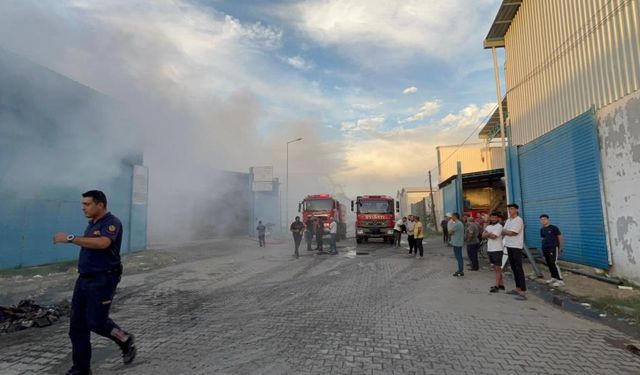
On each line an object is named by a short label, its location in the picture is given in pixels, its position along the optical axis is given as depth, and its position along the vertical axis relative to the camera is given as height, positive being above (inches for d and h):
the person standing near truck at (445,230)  629.0 -17.6
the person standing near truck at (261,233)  669.3 -19.9
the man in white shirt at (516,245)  228.1 -16.7
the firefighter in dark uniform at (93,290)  110.8 -20.3
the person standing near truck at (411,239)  479.2 -24.9
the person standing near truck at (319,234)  520.4 -17.6
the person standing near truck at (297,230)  484.4 -10.6
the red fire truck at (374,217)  633.0 +7.7
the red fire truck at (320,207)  631.2 +26.6
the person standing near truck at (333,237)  500.7 -21.3
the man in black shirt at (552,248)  262.7 -21.6
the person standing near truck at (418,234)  431.5 -16.3
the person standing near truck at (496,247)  240.1 -18.6
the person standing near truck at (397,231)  604.1 -17.2
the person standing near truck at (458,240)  303.9 -17.2
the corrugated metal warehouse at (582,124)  245.4 +79.6
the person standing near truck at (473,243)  321.7 -21.4
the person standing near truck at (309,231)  560.4 -14.7
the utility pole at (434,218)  1016.5 +5.0
